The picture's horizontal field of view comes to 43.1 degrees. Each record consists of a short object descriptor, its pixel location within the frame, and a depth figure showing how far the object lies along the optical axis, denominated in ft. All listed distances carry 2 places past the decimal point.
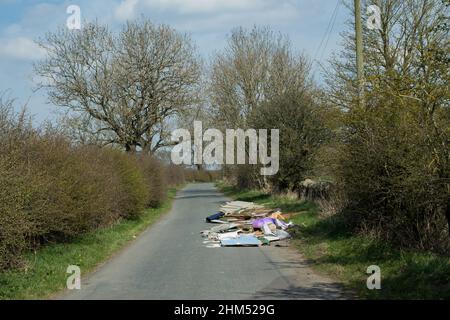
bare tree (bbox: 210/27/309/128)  147.57
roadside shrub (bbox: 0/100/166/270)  33.22
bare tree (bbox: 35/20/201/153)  130.21
